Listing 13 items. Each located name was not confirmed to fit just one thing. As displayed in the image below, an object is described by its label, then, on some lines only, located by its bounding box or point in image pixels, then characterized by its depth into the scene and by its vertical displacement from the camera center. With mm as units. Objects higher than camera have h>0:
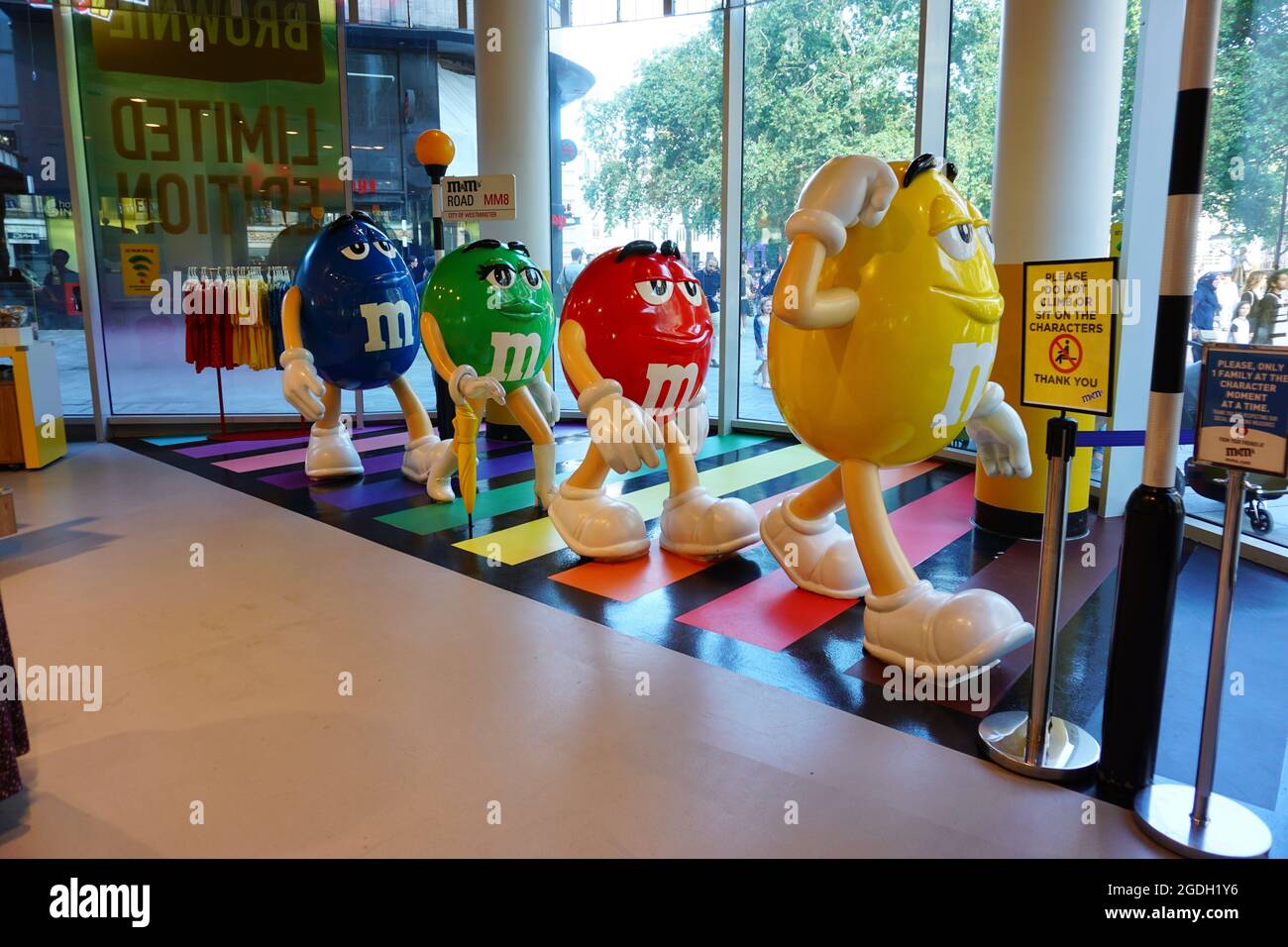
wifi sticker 7027 +77
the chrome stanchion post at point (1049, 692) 2262 -1043
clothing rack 7016 +19
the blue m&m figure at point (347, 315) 4770 -197
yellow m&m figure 2643 -209
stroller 4090 -962
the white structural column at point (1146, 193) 4043 +399
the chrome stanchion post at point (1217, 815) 1937 -1180
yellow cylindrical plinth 4160 -905
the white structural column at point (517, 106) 6387 +1211
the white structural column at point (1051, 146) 3965 +592
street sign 4793 +423
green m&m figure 4207 -196
